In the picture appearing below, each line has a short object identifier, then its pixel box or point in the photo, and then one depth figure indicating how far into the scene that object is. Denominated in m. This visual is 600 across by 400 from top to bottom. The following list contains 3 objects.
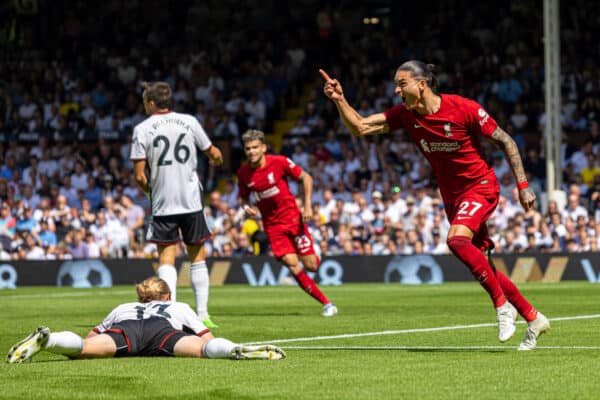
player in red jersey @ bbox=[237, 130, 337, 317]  16.30
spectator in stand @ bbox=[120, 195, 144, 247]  28.11
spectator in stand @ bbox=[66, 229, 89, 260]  27.69
